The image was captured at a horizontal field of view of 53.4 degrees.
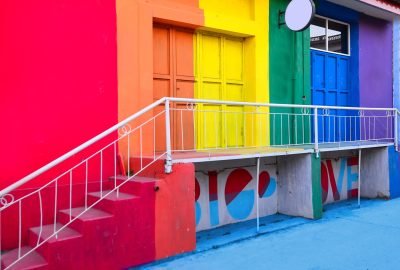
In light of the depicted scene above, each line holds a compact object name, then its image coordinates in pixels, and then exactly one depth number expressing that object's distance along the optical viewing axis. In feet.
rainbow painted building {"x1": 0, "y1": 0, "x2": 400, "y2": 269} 14.10
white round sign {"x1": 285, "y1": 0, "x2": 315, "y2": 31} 21.15
